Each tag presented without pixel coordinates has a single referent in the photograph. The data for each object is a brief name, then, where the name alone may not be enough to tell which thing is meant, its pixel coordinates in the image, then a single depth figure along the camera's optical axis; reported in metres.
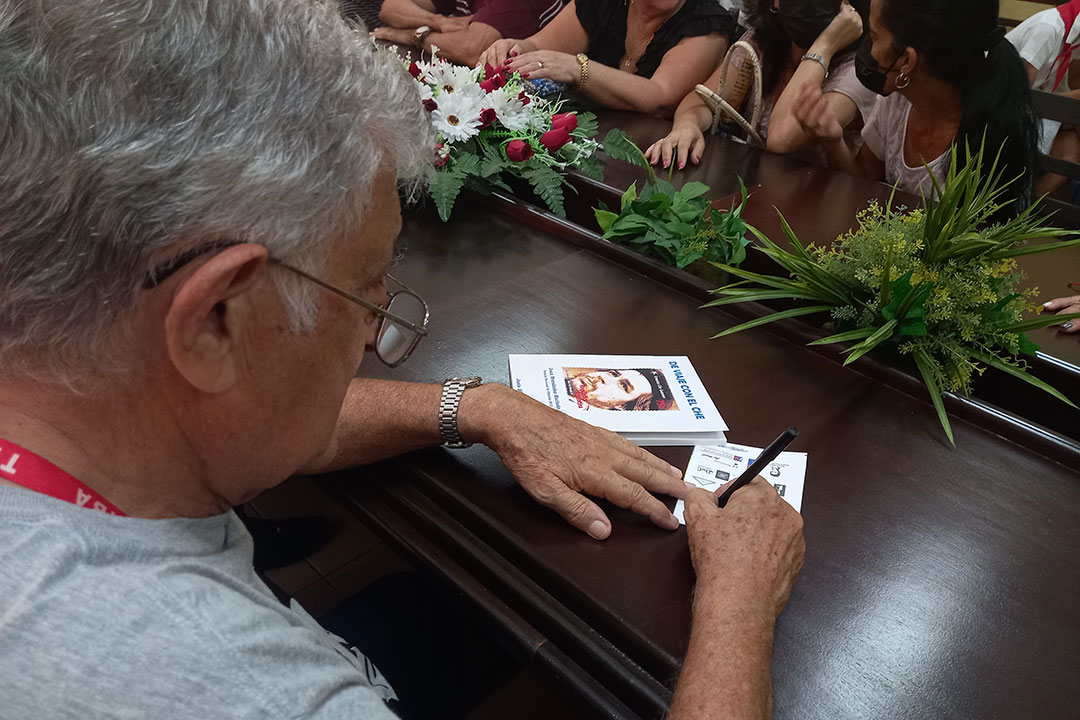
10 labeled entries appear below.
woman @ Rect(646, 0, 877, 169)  2.60
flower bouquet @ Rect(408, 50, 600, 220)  2.04
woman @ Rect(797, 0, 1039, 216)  1.95
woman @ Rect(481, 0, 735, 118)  3.04
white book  1.25
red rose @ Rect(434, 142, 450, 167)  1.99
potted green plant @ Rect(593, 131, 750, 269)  1.76
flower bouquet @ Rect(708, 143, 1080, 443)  1.40
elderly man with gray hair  0.54
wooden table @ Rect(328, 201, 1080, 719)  0.89
